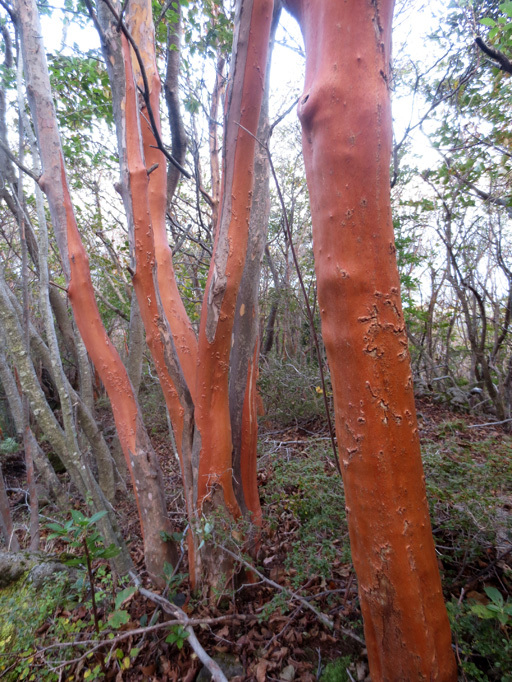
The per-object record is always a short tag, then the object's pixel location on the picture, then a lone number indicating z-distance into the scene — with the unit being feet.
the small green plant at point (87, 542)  5.73
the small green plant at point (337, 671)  5.02
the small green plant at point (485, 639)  3.87
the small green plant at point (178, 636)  5.75
